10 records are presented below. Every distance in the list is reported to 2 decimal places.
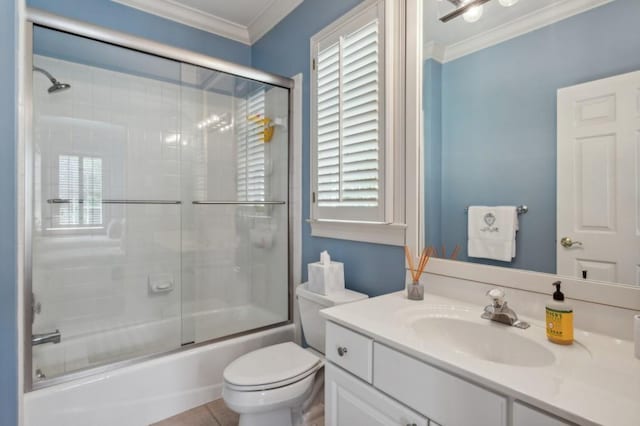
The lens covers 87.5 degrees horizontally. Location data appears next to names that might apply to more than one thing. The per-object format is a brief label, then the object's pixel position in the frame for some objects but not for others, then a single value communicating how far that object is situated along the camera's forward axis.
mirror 0.97
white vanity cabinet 0.73
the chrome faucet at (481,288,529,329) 1.06
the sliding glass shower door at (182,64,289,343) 2.33
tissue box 1.74
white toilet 1.34
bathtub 1.51
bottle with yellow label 0.91
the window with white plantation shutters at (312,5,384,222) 1.66
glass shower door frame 1.46
